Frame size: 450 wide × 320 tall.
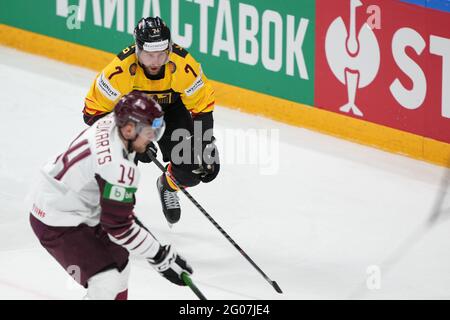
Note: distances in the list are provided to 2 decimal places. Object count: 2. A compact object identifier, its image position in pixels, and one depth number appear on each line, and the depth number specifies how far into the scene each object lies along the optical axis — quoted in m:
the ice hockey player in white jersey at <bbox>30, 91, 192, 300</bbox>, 11.68
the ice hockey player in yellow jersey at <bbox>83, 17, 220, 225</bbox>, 14.86
